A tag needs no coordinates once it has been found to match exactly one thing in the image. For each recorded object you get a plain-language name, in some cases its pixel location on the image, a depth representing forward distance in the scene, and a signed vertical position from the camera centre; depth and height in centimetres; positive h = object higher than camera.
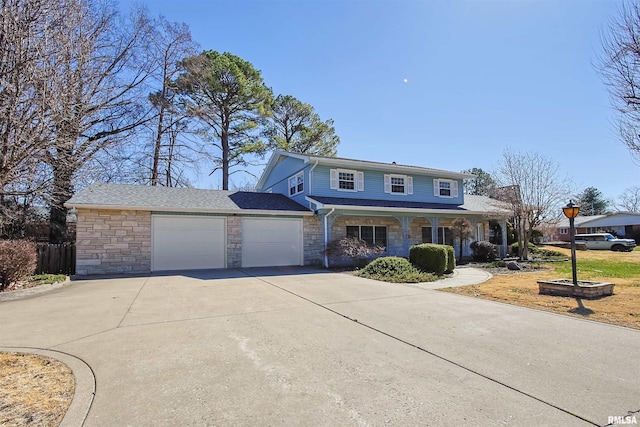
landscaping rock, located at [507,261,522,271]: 1359 -149
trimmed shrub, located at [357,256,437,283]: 1047 -139
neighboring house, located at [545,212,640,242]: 3734 +40
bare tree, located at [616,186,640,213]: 4925 +436
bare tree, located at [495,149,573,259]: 1658 +174
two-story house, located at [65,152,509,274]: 1234 +72
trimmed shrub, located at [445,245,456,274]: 1227 -111
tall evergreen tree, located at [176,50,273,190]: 2073 +883
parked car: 2525 -109
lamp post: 761 +37
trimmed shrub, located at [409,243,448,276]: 1173 -98
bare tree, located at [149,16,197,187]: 2017 +865
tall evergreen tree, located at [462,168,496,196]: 4392 +646
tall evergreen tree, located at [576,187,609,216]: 5708 +488
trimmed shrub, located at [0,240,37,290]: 822 -65
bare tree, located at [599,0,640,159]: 549 +292
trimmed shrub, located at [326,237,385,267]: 1362 -71
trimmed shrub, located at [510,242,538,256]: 1980 -115
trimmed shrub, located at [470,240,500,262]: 1725 -109
